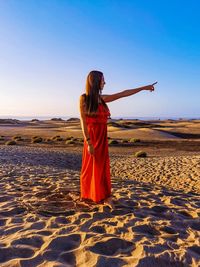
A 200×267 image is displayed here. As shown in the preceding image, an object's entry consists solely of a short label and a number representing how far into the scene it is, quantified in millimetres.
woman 3099
